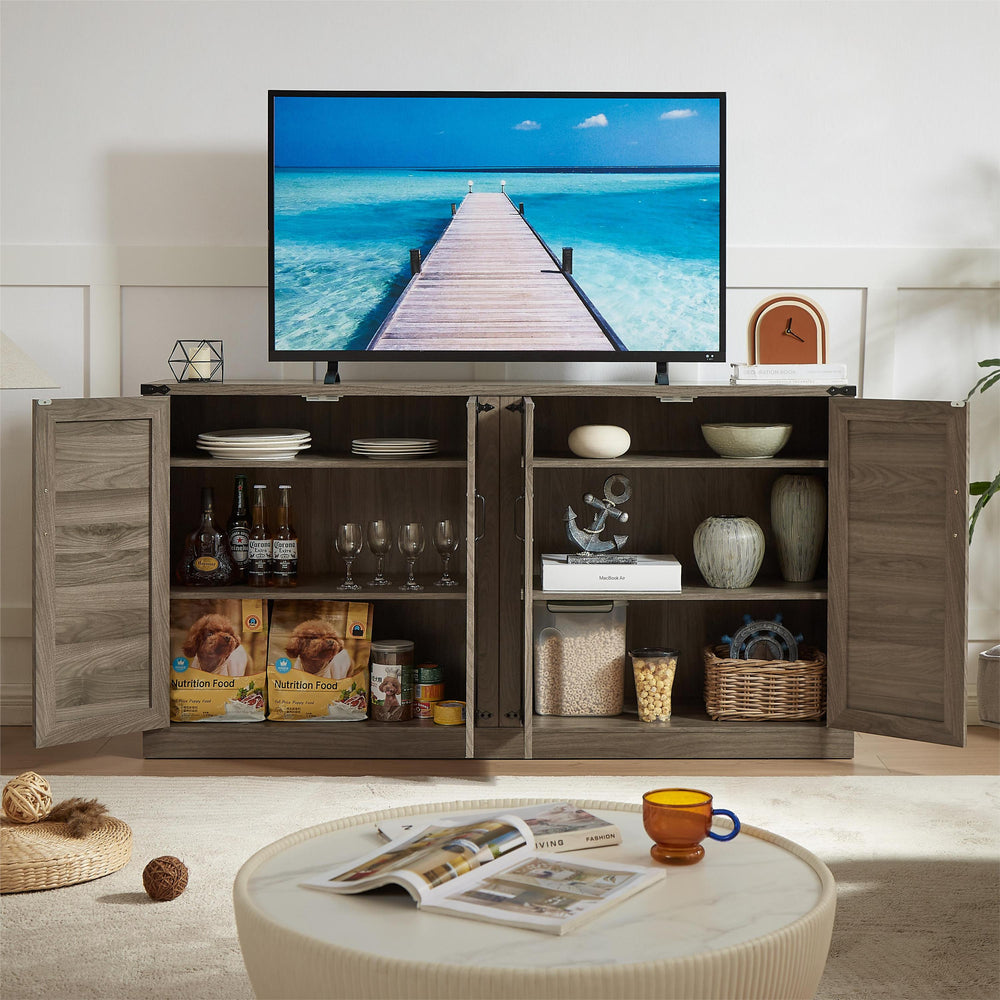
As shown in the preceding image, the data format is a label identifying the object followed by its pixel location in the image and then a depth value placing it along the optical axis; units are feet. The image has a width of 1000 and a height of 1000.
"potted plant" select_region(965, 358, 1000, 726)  11.12
